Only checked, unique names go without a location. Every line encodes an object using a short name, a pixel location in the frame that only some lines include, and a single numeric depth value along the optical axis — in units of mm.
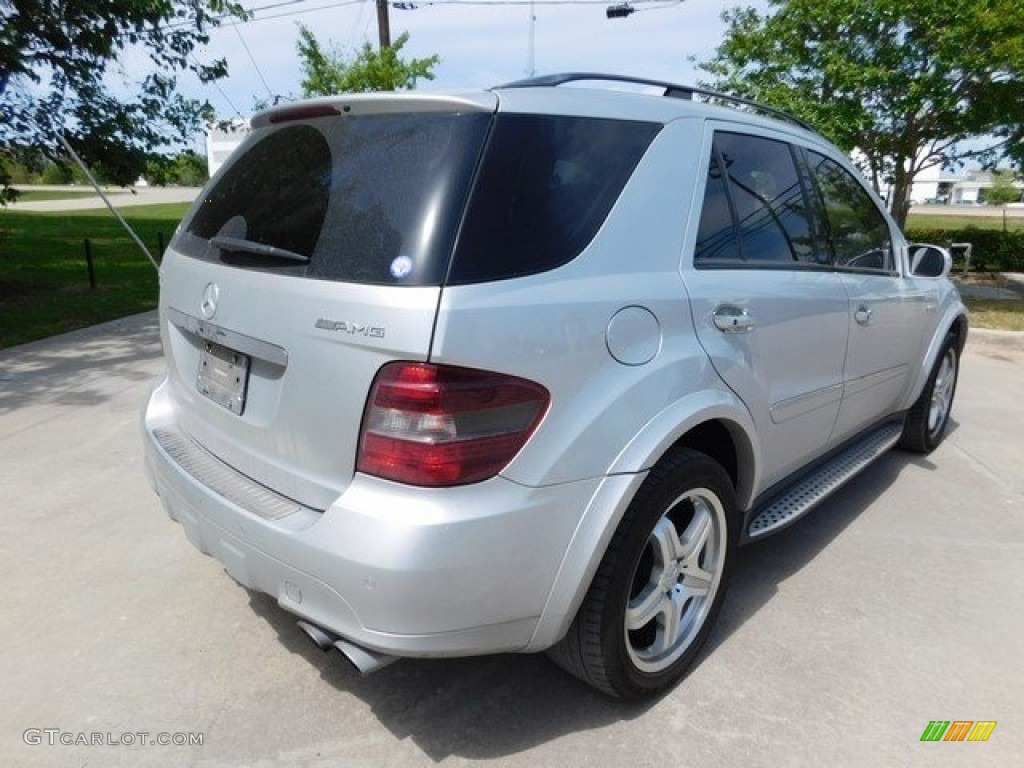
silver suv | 1950
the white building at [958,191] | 108062
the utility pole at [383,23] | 20948
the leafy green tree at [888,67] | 10055
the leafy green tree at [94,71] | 8836
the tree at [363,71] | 19281
